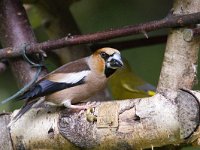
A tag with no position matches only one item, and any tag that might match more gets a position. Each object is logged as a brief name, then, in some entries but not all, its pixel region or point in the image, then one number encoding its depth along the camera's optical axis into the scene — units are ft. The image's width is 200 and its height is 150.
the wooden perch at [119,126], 17.24
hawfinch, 17.62
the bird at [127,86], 18.01
